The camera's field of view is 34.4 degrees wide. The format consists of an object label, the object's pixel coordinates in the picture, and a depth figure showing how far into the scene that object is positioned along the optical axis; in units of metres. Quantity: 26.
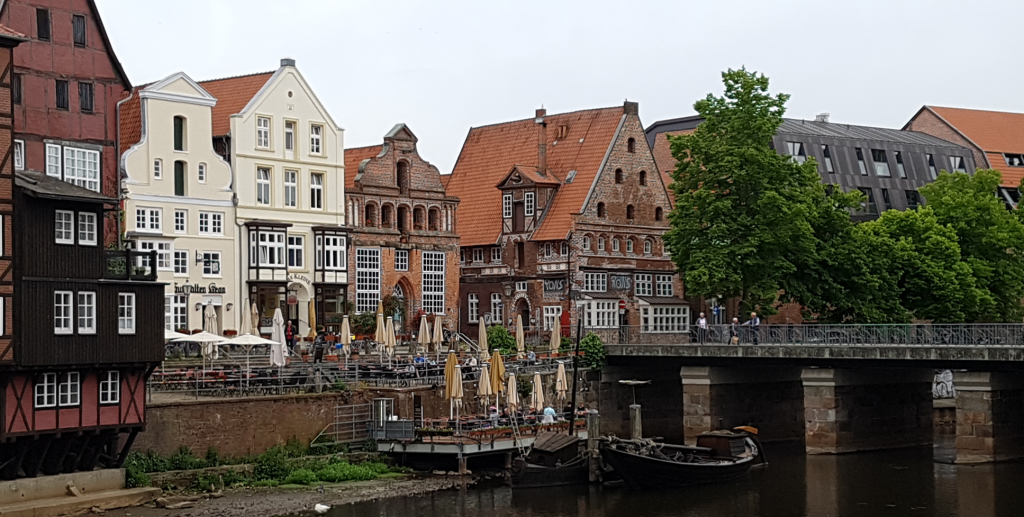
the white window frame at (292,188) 76.04
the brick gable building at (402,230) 80.69
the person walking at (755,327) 67.19
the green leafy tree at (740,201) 74.06
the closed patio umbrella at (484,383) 57.91
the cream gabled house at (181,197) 68.88
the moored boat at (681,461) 54.88
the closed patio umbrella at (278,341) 56.84
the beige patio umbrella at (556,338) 67.00
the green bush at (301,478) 53.00
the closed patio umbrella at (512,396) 58.31
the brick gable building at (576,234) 87.75
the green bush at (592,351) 71.69
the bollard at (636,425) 58.86
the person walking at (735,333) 67.88
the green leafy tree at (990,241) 81.62
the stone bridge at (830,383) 60.66
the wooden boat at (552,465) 54.47
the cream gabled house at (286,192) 73.75
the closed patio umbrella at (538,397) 60.38
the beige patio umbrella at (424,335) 61.68
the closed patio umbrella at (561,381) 62.53
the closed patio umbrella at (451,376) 56.97
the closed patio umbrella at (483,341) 63.19
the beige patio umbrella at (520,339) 66.38
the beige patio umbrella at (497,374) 58.56
